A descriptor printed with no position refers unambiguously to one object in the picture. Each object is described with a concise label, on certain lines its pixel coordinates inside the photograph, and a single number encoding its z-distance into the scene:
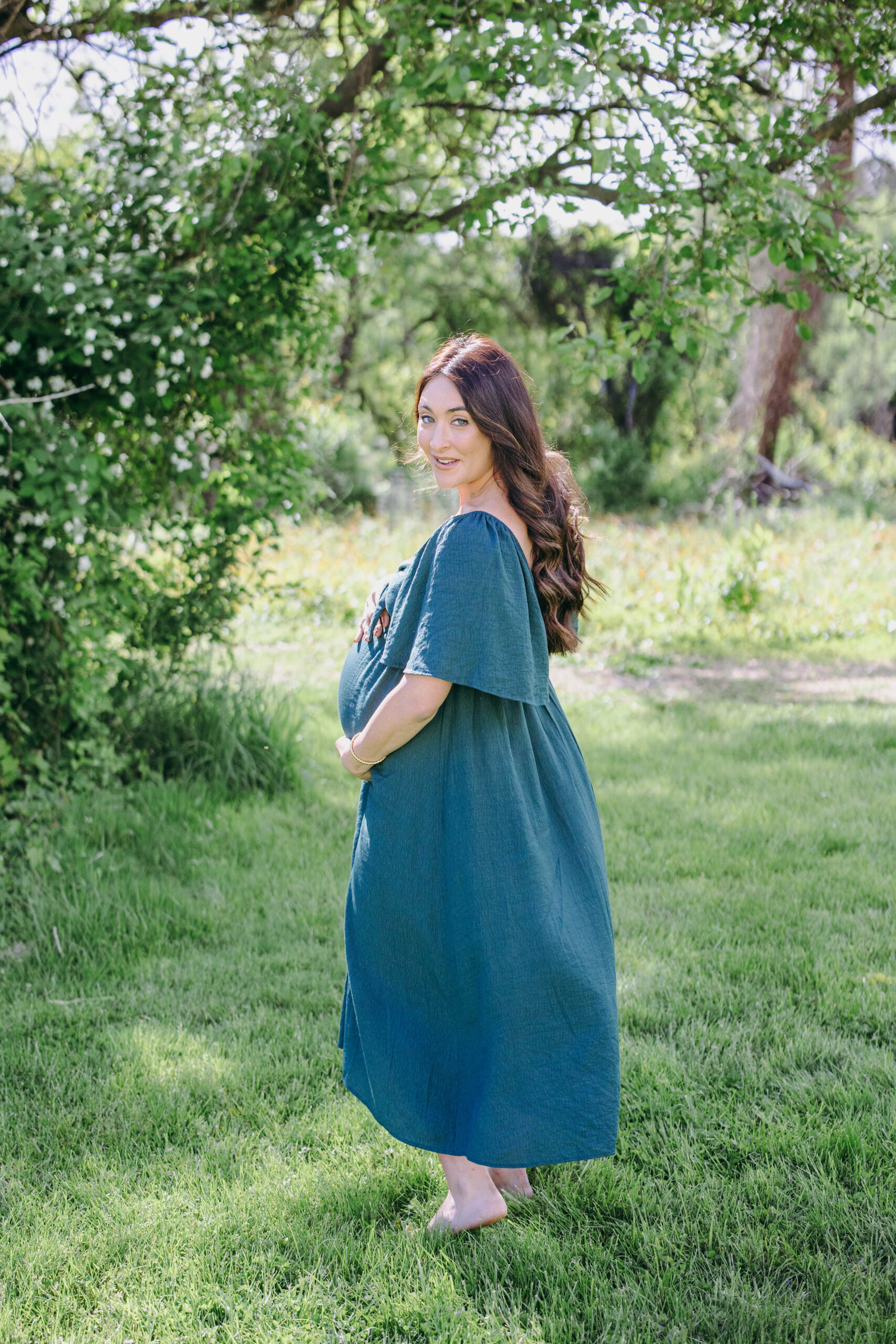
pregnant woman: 2.00
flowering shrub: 3.80
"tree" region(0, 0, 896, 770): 3.63
